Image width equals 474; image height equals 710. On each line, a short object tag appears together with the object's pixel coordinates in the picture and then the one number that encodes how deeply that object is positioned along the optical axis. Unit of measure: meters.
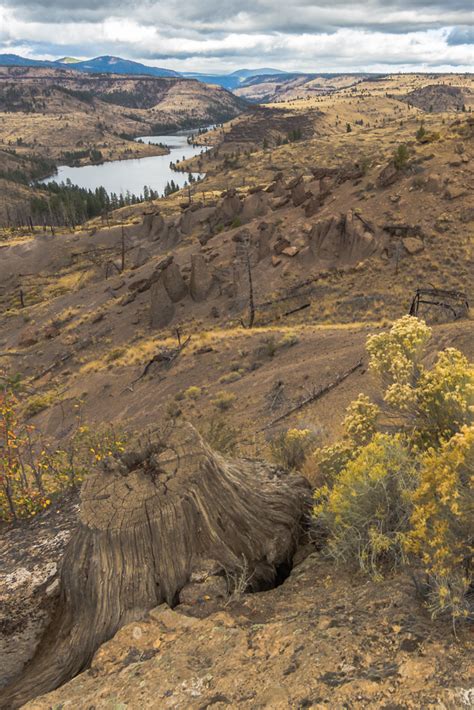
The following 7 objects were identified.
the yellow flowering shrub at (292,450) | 8.14
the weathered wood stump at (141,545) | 4.10
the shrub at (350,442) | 6.37
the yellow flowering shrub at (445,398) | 5.47
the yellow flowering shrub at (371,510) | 4.11
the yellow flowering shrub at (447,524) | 3.16
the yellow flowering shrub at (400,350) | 6.87
